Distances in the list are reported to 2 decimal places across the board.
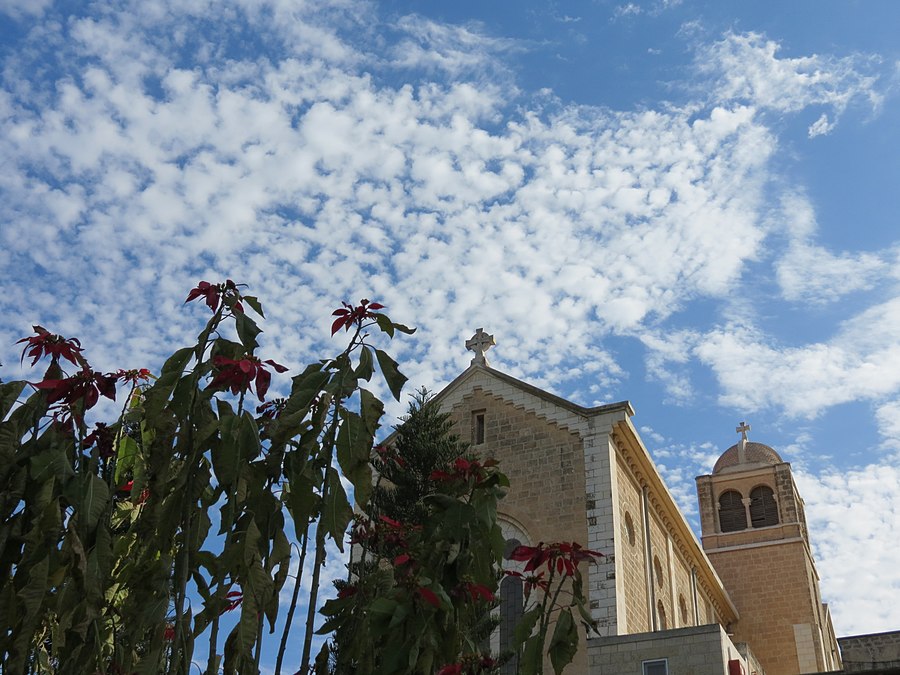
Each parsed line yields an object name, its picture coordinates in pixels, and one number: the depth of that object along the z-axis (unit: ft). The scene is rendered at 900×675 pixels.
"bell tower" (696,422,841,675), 124.47
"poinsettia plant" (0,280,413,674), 16.24
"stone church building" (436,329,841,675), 56.70
